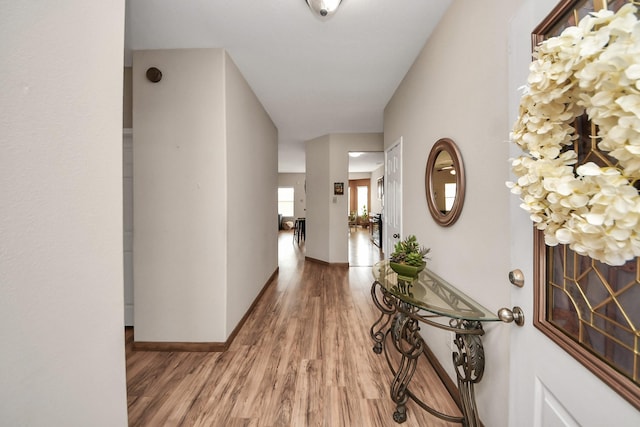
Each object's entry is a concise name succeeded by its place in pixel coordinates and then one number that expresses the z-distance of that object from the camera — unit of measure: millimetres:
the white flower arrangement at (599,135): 439
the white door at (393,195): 2834
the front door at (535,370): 555
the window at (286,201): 11555
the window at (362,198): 11125
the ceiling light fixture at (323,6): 1556
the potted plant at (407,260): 1666
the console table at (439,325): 1222
